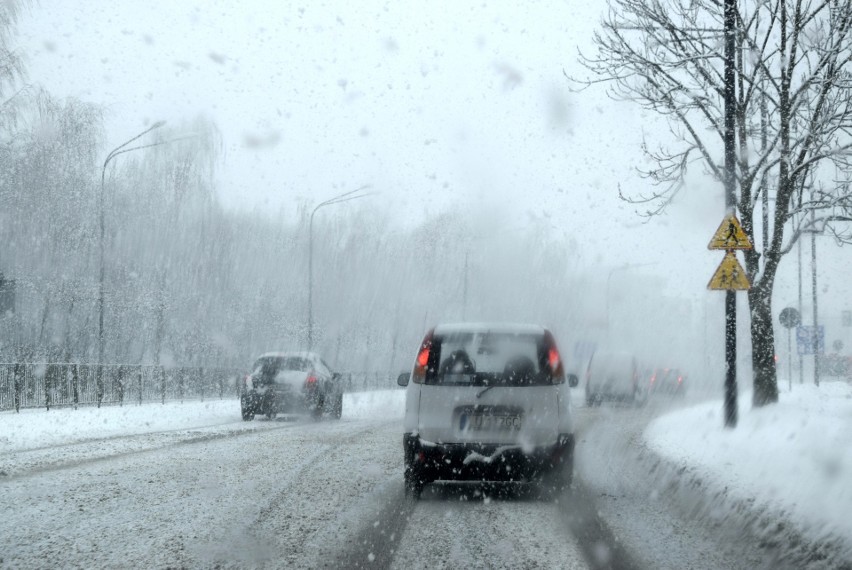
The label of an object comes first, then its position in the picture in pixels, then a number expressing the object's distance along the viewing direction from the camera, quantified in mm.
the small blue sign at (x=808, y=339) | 34031
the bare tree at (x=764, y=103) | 17500
